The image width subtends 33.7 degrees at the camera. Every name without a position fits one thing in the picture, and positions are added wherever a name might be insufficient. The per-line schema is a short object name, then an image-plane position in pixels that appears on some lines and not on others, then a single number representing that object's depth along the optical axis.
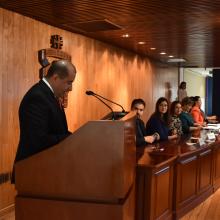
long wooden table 3.17
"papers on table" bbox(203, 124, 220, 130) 6.86
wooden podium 1.86
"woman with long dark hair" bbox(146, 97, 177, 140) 4.75
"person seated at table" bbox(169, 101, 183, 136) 5.68
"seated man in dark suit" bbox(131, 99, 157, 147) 4.15
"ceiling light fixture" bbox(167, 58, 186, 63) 9.05
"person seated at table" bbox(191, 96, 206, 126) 7.94
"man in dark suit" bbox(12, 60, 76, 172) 1.92
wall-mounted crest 4.76
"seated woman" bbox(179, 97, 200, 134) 6.28
